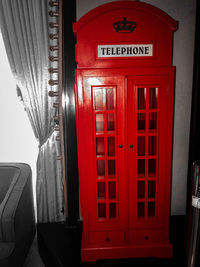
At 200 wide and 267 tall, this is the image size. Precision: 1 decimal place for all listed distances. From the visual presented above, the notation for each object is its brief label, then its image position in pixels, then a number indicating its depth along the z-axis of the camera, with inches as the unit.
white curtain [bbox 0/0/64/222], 87.0
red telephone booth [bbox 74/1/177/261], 72.1
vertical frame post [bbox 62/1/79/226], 91.2
